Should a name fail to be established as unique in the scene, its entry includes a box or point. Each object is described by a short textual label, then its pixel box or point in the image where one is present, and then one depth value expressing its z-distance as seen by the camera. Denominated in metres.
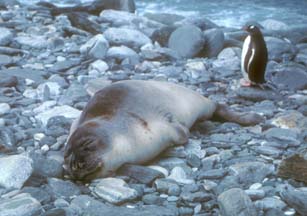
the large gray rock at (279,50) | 12.94
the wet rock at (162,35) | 13.52
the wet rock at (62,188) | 5.98
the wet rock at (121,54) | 11.96
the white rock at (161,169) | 6.55
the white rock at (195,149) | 7.18
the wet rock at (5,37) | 12.59
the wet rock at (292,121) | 8.29
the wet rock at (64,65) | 11.25
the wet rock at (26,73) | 10.57
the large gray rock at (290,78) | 10.70
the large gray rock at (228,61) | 11.82
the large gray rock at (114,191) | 5.83
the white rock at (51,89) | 9.80
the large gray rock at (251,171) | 6.33
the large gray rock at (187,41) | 12.77
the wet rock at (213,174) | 6.38
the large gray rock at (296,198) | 5.42
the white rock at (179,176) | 6.33
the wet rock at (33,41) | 12.78
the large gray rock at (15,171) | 6.00
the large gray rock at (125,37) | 12.98
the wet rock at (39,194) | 5.78
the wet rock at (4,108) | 8.73
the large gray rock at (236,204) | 5.35
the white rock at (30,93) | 9.73
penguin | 10.71
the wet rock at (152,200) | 5.88
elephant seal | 6.20
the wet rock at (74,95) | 9.44
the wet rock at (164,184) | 6.10
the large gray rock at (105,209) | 5.48
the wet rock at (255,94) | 9.97
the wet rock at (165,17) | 18.04
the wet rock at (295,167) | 6.11
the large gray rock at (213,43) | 12.95
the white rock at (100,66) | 11.35
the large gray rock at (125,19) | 15.93
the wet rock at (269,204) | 5.62
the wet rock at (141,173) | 6.29
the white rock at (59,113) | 8.48
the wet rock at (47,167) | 6.30
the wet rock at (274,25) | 17.82
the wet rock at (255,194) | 5.81
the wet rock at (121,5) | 18.25
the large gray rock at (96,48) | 12.01
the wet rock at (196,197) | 5.81
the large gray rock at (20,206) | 5.34
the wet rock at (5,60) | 11.39
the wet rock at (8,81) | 10.01
